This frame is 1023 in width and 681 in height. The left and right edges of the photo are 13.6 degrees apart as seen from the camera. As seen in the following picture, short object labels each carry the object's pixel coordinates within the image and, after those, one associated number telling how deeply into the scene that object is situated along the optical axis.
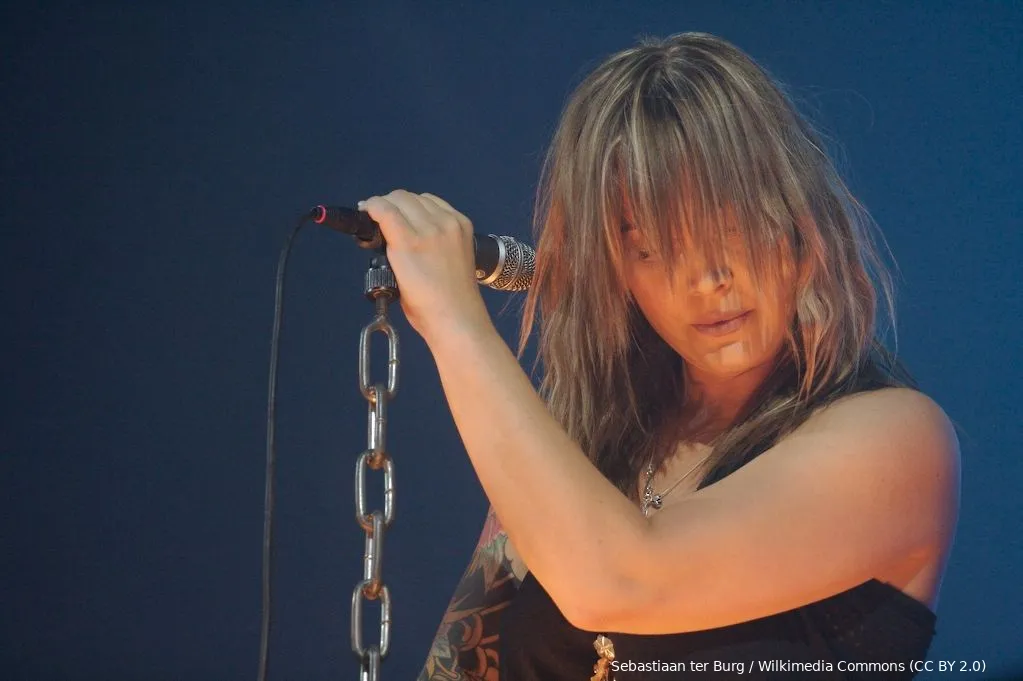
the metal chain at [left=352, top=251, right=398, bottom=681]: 3.07
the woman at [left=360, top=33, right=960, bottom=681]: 3.18
